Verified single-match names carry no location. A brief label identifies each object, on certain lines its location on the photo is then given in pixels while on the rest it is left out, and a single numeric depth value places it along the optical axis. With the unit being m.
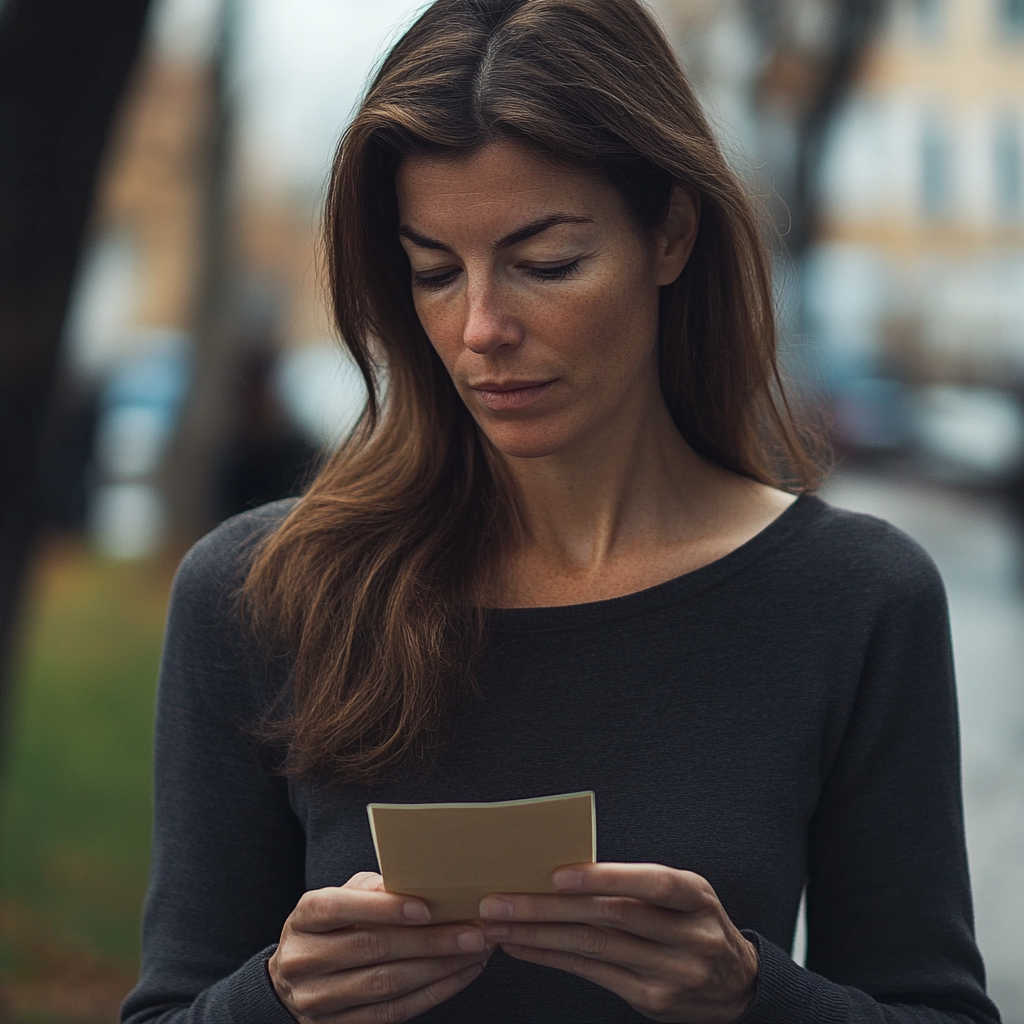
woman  1.97
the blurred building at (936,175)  38.44
